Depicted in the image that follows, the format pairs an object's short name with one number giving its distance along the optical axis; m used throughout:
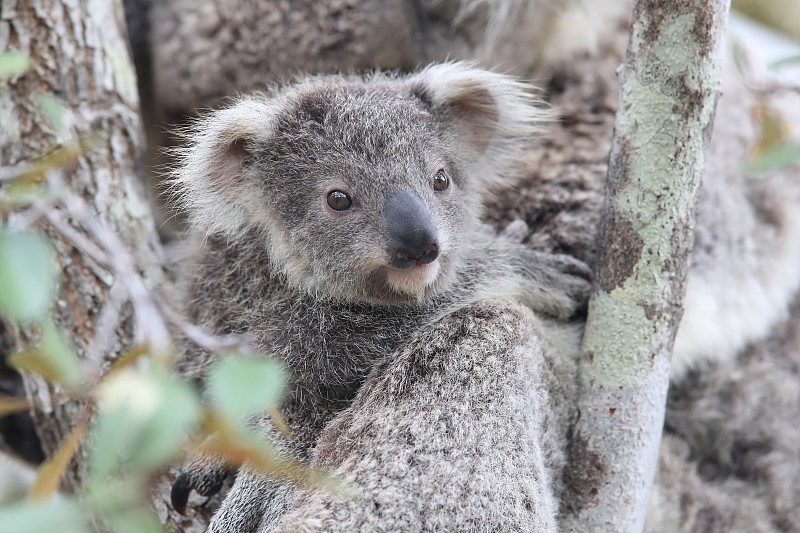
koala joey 5.03
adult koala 6.56
